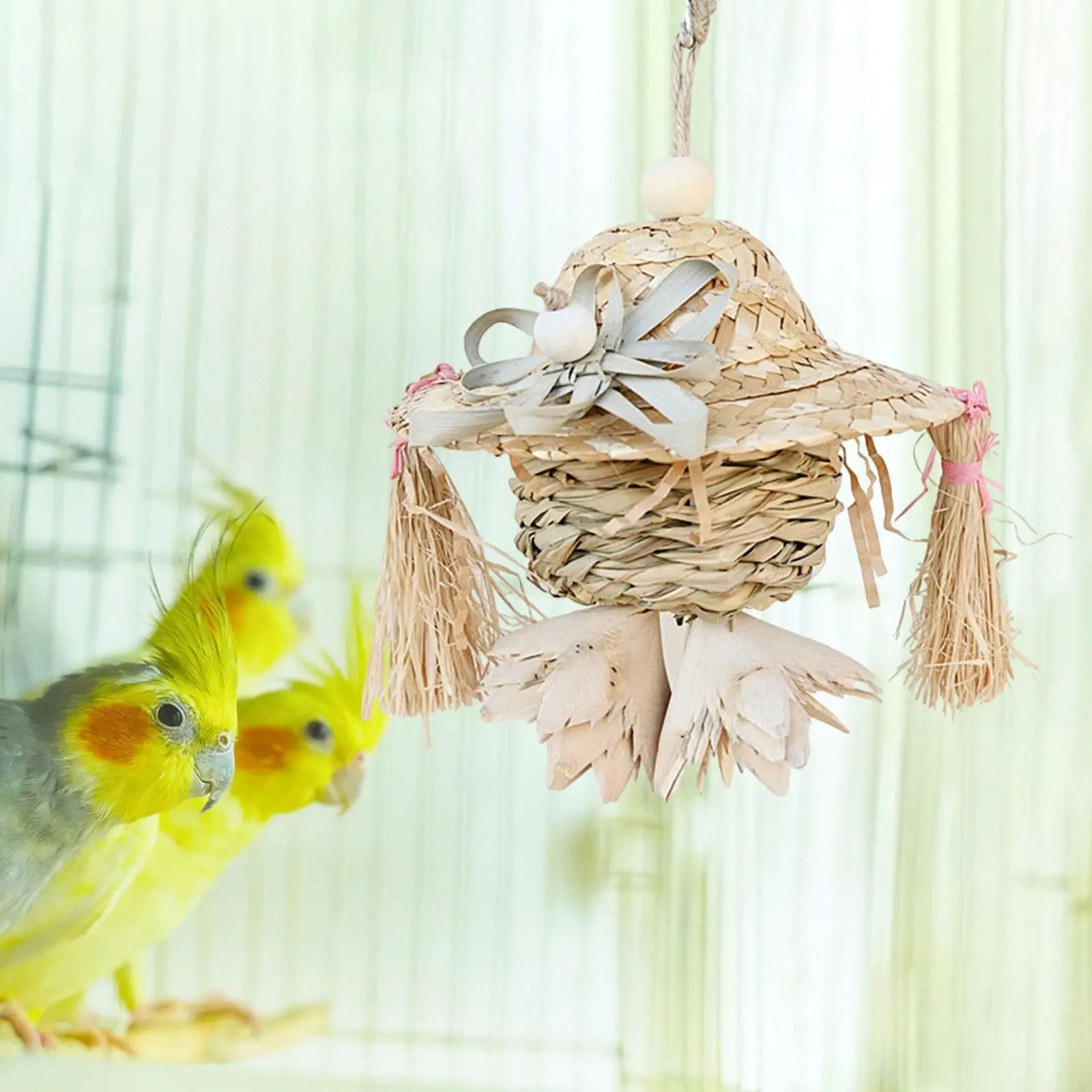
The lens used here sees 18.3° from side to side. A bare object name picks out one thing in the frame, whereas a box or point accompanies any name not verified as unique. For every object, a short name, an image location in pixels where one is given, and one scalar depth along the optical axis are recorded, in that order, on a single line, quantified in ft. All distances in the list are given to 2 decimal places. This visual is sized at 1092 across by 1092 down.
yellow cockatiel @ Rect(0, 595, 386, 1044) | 3.94
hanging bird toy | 2.75
